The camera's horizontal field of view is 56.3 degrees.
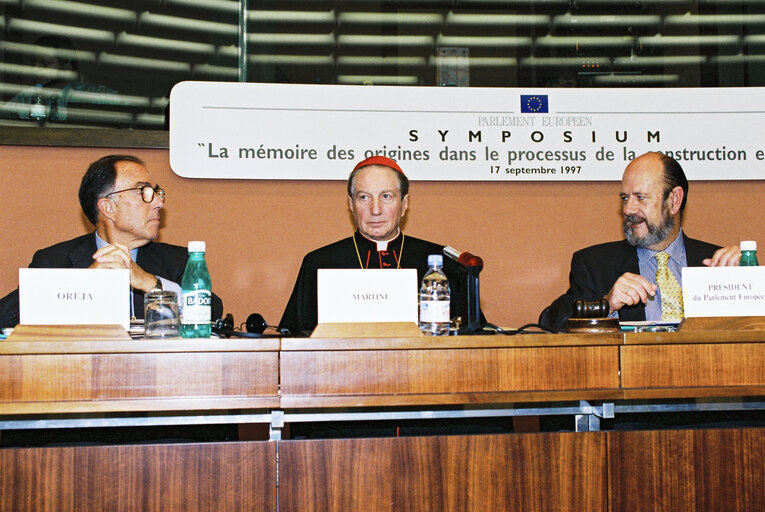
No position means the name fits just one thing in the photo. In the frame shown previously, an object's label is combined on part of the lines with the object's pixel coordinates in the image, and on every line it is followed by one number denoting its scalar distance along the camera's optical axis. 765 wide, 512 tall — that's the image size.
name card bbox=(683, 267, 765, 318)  1.79
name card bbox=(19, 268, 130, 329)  1.65
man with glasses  2.62
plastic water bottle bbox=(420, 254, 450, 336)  1.81
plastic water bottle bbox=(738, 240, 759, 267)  2.00
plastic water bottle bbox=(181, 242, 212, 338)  1.73
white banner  3.08
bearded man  2.74
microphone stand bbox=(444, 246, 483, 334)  1.89
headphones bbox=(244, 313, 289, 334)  2.02
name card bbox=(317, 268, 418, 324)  1.69
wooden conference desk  1.53
